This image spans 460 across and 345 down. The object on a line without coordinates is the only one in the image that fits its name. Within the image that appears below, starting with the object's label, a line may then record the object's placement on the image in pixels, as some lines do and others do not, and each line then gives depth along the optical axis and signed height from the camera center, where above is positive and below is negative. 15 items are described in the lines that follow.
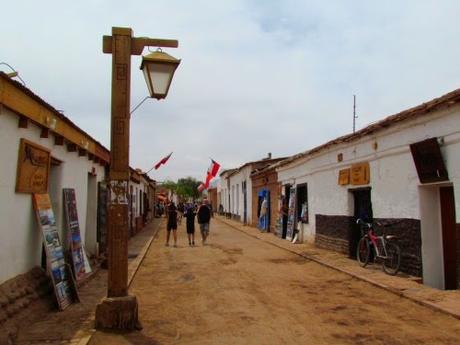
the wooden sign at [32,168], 6.72 +0.67
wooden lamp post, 6.04 +0.74
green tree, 78.22 +4.13
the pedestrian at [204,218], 17.75 -0.16
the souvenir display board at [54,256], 7.24 -0.62
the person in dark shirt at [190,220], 17.23 -0.22
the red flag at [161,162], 31.28 +3.21
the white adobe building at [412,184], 8.95 +0.59
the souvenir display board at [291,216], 19.15 -0.12
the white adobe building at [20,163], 6.16 +0.83
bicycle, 10.45 -0.84
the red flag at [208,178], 33.48 +2.40
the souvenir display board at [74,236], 9.15 -0.40
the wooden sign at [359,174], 12.38 +0.98
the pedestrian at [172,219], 17.08 -0.18
